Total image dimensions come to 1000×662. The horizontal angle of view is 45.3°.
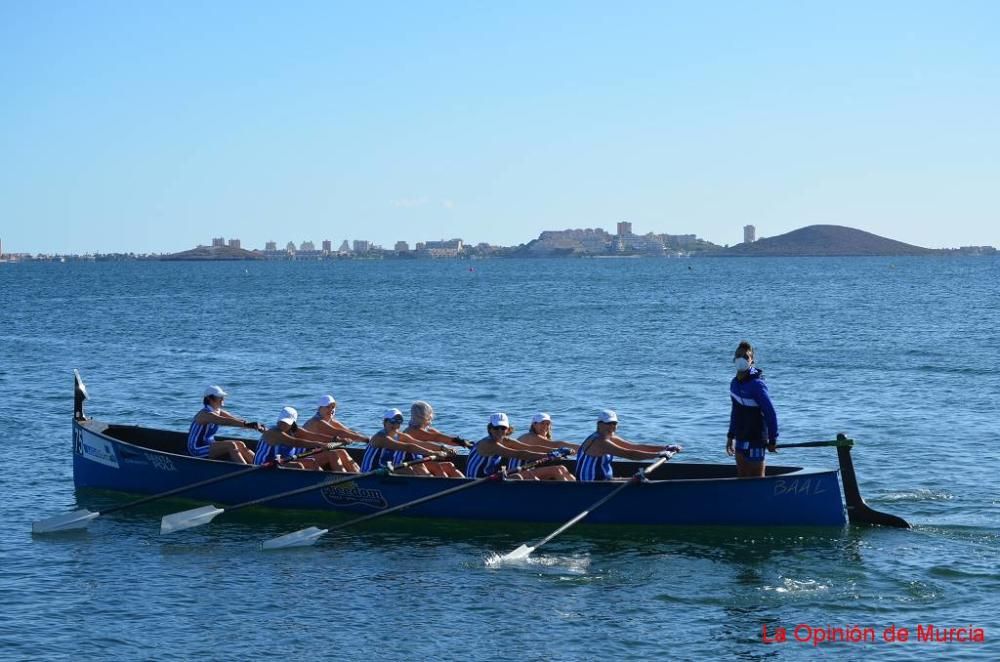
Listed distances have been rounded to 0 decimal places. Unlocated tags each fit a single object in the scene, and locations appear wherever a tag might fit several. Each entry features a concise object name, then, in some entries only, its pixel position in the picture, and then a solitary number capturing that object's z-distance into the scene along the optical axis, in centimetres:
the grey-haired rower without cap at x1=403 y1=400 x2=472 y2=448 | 1875
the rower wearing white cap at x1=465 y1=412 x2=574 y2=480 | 1761
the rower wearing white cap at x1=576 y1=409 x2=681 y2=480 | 1703
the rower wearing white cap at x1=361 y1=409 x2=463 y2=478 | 1827
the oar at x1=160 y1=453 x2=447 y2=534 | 1778
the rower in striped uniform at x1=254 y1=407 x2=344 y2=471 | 1877
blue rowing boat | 1656
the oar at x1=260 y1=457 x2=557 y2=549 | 1694
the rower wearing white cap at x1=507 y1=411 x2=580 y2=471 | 1780
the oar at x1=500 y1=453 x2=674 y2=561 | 1596
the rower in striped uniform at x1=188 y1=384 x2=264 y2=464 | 1952
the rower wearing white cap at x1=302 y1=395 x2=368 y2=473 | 1909
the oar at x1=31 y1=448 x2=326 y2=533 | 1794
